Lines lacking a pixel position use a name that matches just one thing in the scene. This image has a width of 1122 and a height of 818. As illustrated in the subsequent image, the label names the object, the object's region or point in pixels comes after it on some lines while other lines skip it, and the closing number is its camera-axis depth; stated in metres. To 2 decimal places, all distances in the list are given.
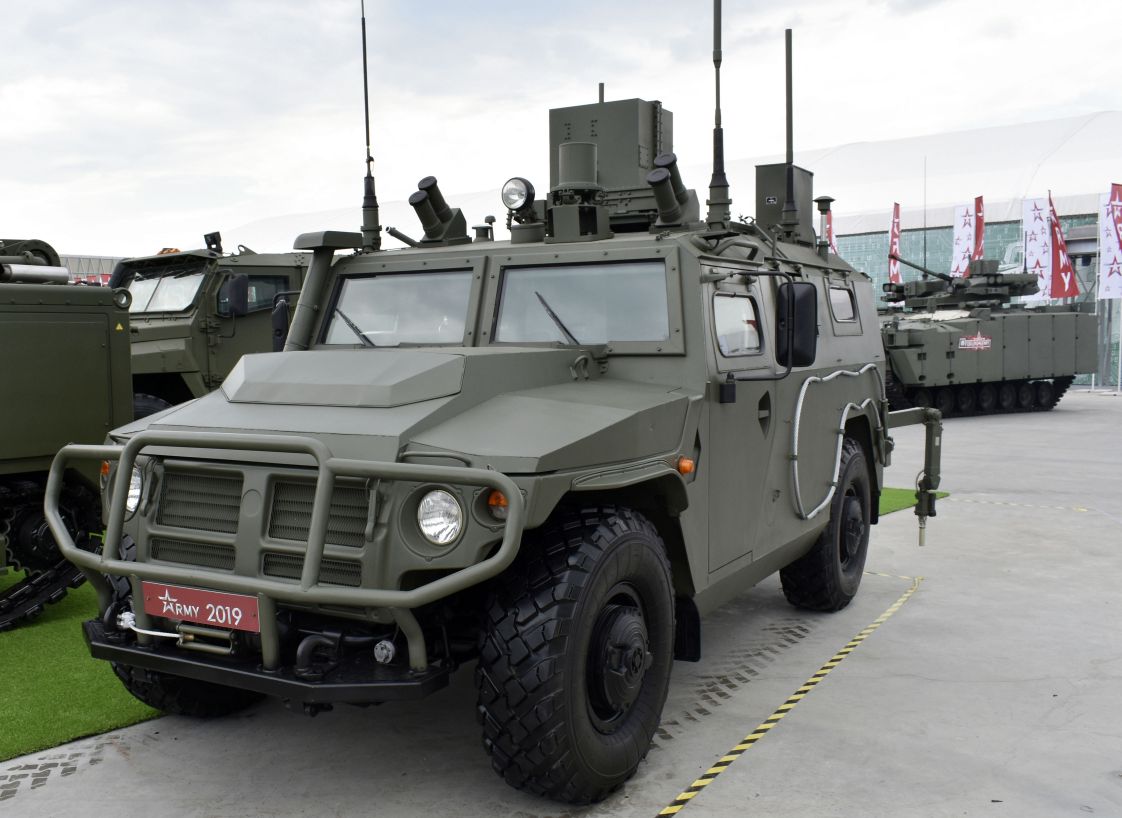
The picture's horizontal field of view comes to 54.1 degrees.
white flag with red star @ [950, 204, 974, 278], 29.17
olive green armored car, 3.51
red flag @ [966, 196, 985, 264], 28.30
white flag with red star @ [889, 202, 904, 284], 30.22
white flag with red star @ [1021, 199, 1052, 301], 25.77
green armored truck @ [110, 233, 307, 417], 10.91
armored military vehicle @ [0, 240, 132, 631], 6.34
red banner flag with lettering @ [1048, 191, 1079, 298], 25.78
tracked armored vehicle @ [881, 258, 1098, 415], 21.22
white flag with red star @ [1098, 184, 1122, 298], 24.02
